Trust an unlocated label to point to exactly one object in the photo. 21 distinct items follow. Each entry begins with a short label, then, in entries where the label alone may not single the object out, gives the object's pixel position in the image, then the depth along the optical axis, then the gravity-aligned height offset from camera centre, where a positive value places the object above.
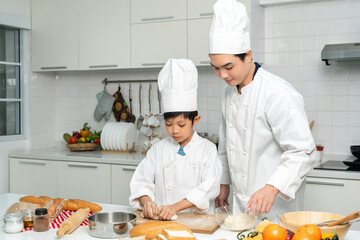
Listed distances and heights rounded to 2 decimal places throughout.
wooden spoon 1.26 -0.32
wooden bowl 1.44 -0.35
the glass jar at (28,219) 1.67 -0.42
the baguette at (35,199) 1.97 -0.41
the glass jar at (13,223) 1.61 -0.42
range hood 2.85 +0.37
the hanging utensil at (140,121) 3.87 -0.11
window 3.77 +0.21
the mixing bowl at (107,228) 1.54 -0.42
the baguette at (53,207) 1.75 -0.40
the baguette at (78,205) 1.87 -0.41
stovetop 2.74 -0.36
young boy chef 2.04 -0.24
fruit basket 3.76 -0.32
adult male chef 1.75 -0.07
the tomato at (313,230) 1.18 -0.32
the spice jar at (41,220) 1.62 -0.41
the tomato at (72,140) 3.83 -0.27
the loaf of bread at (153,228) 1.46 -0.40
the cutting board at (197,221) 1.58 -0.43
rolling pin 1.54 -0.41
